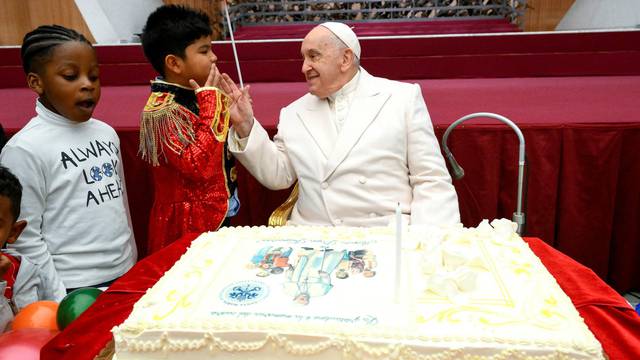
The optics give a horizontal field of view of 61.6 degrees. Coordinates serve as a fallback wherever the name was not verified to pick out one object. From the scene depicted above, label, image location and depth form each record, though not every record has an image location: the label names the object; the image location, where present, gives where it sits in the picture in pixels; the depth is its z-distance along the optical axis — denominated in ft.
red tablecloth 3.21
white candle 3.27
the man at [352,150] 5.95
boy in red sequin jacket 5.63
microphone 5.10
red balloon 3.83
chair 6.14
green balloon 4.14
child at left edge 4.44
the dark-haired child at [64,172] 5.23
